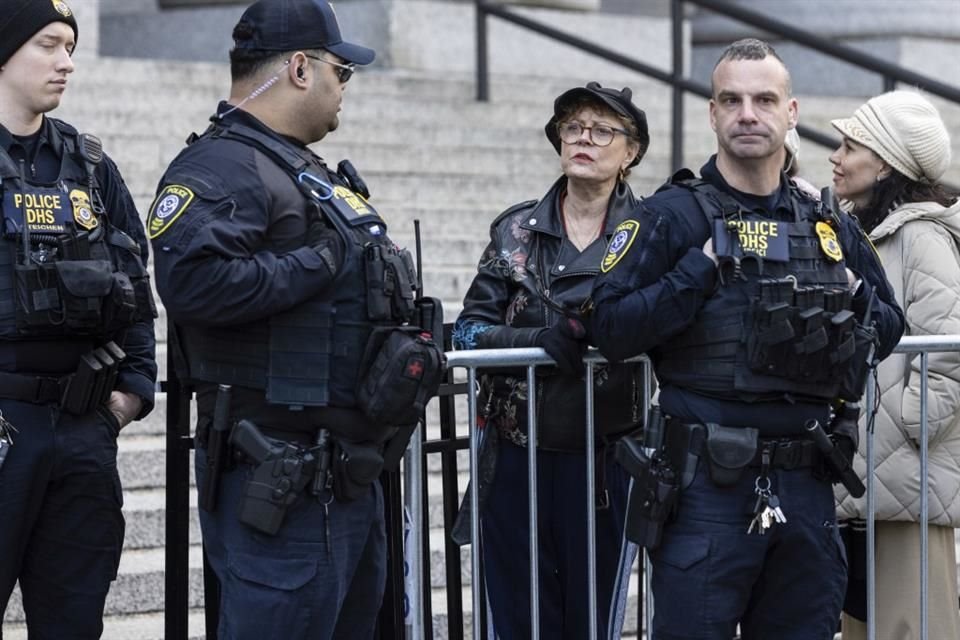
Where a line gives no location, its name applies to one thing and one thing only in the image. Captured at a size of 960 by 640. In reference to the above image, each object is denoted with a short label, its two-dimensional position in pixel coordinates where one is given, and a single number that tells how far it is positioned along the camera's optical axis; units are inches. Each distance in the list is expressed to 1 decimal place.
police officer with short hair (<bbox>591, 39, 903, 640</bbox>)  320.5
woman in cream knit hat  388.8
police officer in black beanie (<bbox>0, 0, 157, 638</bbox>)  320.5
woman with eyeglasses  372.2
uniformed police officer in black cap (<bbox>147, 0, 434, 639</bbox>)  291.6
